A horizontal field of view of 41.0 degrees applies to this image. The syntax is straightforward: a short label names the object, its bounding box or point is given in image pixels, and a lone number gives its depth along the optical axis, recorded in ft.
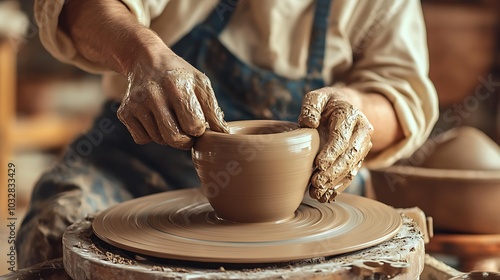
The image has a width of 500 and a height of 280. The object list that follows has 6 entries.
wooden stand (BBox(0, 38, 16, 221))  13.73
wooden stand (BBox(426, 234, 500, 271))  6.83
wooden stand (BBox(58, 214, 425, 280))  3.49
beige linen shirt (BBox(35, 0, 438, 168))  6.04
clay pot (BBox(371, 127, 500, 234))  7.18
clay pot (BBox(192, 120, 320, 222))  3.99
